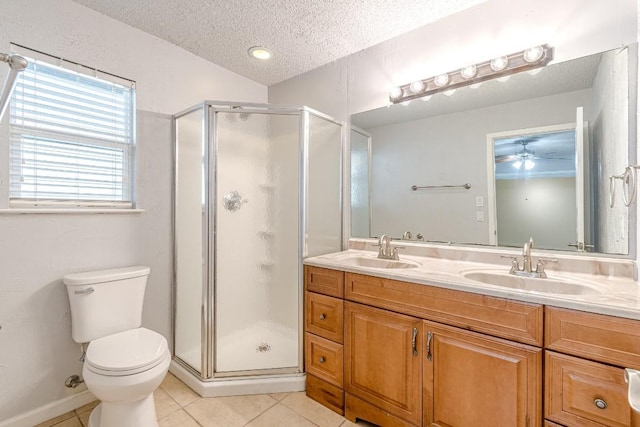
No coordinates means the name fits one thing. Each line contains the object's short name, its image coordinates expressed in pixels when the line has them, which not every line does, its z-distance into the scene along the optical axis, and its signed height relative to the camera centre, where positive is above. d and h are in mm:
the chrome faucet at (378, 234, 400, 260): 1968 -241
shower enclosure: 1933 -163
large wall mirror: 1432 +318
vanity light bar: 1561 +836
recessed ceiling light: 2223 +1255
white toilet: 1320 -681
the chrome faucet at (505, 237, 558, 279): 1446 -265
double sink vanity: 998 -540
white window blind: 1579 +455
